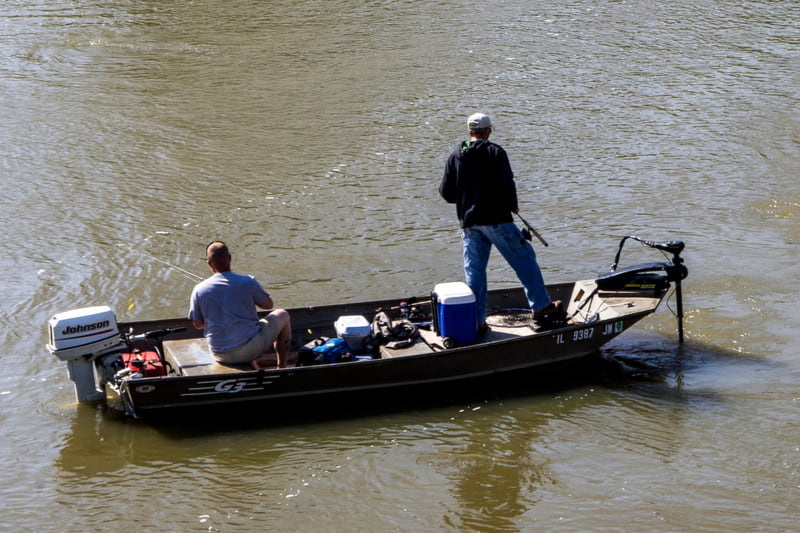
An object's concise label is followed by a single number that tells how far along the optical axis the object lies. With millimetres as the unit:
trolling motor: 16719
